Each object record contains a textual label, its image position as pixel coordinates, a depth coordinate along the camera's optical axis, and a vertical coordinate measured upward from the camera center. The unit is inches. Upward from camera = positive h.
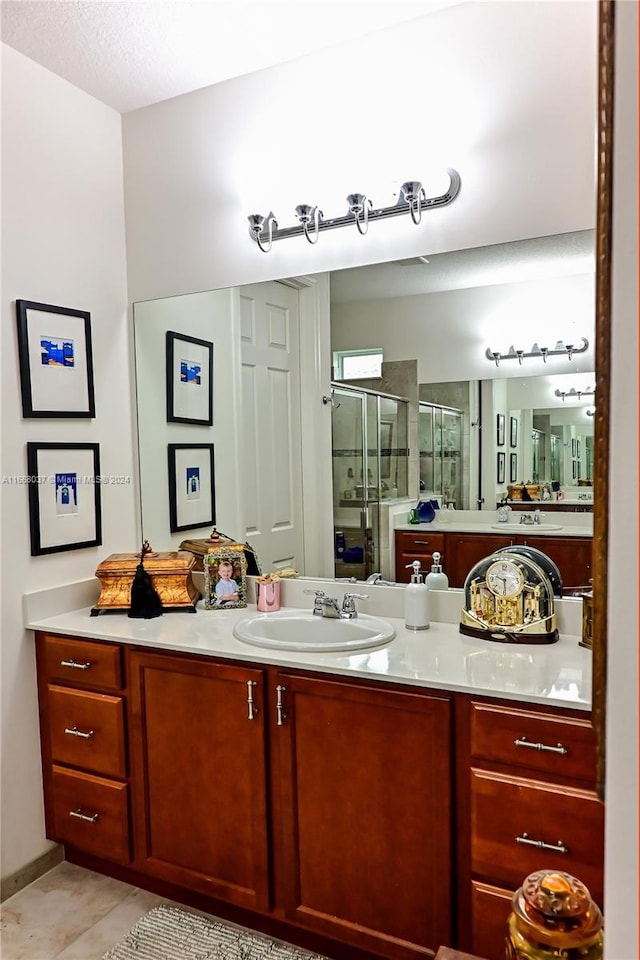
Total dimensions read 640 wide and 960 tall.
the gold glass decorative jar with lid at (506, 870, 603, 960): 26.0 -19.2
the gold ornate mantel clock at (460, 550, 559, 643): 74.9 -17.8
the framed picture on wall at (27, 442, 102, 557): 91.9 -5.8
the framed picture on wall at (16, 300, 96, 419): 90.4 +13.9
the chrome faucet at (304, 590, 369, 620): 85.8 -20.5
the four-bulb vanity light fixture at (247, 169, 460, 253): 82.1 +31.5
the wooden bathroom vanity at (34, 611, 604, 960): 61.4 -35.0
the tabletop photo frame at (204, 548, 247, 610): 96.6 -18.6
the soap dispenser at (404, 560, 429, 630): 82.0 -19.5
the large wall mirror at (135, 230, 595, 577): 78.7 +12.8
